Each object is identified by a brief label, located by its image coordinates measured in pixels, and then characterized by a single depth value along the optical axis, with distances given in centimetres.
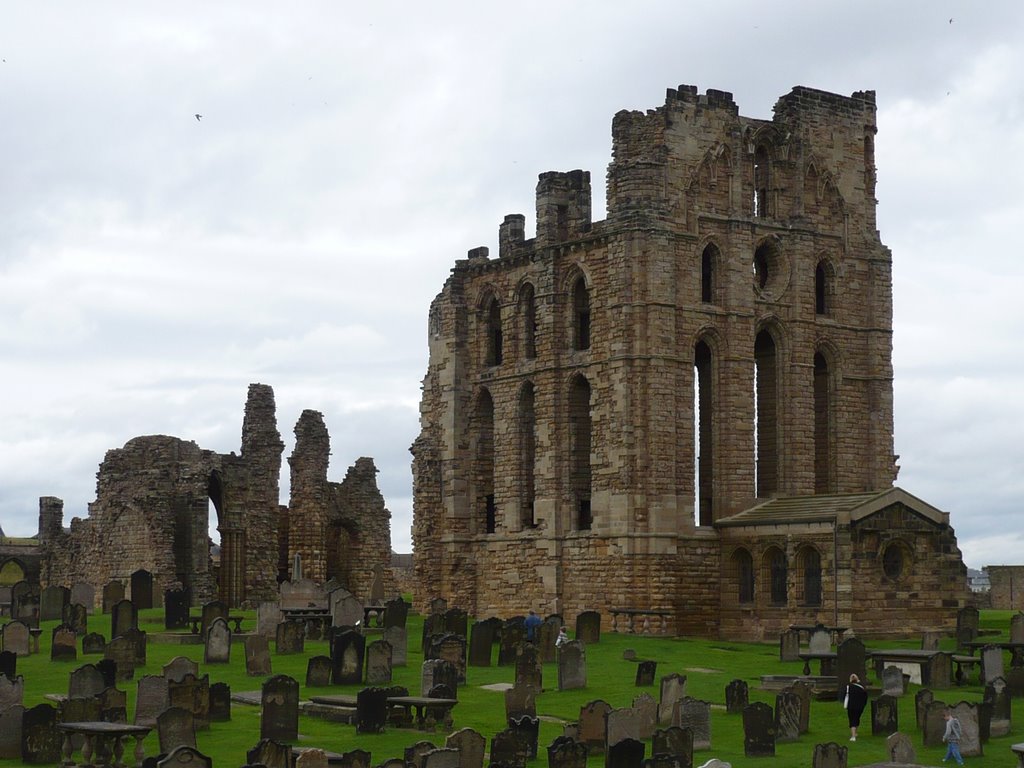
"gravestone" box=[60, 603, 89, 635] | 4038
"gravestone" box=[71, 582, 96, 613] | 4647
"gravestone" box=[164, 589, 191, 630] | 4219
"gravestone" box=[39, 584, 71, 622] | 4572
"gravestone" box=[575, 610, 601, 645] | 4062
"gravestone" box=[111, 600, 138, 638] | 3966
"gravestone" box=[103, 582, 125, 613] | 4666
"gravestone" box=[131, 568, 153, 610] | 4809
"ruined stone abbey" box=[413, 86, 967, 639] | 4306
